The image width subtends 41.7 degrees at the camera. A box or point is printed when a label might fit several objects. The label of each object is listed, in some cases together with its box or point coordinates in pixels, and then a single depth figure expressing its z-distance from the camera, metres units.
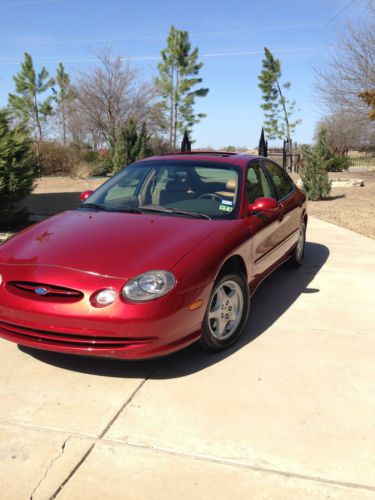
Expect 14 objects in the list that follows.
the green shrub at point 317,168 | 13.88
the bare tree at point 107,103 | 35.38
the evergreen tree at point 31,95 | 44.34
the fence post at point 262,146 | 22.80
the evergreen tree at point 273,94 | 42.81
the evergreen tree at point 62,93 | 43.48
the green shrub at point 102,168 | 23.26
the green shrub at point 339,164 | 28.32
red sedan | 3.11
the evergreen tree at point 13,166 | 7.80
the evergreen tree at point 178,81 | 41.94
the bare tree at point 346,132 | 25.74
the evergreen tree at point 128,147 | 17.81
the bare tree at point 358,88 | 22.97
